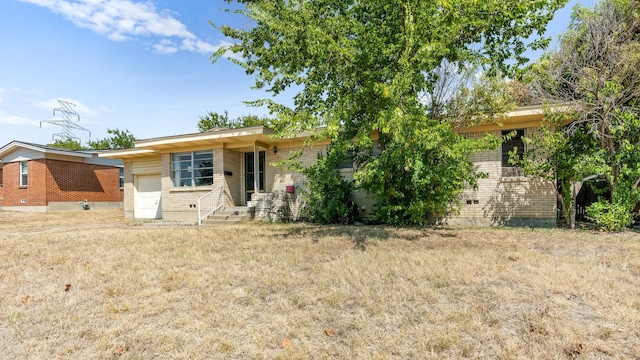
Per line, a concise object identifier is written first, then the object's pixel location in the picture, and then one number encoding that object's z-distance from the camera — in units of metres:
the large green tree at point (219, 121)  34.19
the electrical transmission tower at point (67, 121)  42.97
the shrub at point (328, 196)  10.65
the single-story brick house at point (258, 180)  10.15
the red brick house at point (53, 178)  19.19
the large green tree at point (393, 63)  6.45
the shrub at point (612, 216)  8.19
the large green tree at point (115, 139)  42.03
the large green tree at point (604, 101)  7.96
